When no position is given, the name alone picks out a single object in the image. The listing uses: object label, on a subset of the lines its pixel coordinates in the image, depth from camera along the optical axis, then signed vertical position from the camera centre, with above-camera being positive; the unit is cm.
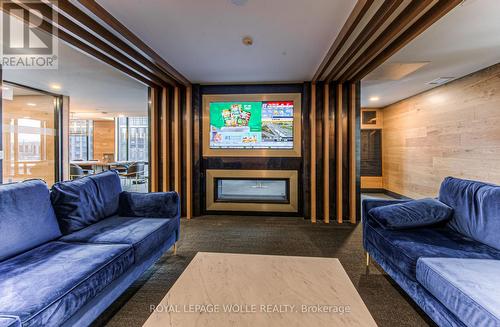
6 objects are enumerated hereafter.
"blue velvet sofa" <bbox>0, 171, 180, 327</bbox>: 115 -66
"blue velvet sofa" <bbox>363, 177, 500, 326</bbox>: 116 -67
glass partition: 445 +60
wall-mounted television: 406 +70
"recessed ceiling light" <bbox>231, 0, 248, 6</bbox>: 188 +139
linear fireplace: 412 -55
